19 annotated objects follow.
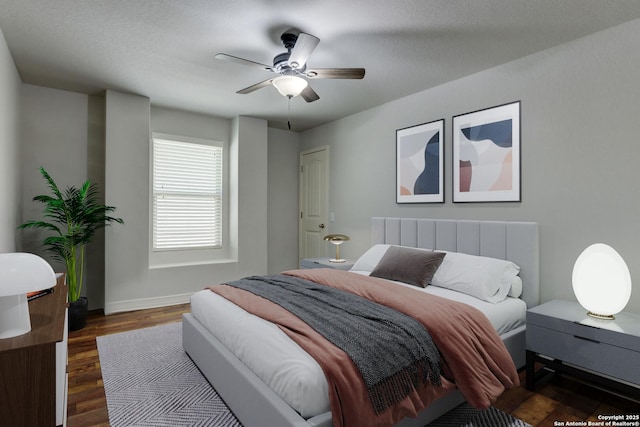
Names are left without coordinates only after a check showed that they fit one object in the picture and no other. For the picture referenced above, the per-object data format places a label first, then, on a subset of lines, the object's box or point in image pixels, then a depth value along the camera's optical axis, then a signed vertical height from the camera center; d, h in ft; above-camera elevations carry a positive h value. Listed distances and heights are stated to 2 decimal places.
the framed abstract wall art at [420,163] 12.02 +1.81
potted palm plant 11.36 -0.62
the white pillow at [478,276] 8.82 -1.70
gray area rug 6.56 -3.97
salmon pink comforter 4.92 -2.44
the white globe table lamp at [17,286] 4.10 -0.92
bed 5.28 -2.80
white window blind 15.15 +0.75
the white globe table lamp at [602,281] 7.18 -1.44
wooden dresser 3.89 -1.96
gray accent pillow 9.88 -1.60
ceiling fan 8.11 +3.56
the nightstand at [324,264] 13.56 -2.12
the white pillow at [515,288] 9.25 -2.01
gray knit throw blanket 5.22 -2.12
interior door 17.22 +0.57
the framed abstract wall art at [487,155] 9.99 +1.79
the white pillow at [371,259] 12.01 -1.66
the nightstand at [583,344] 6.62 -2.73
